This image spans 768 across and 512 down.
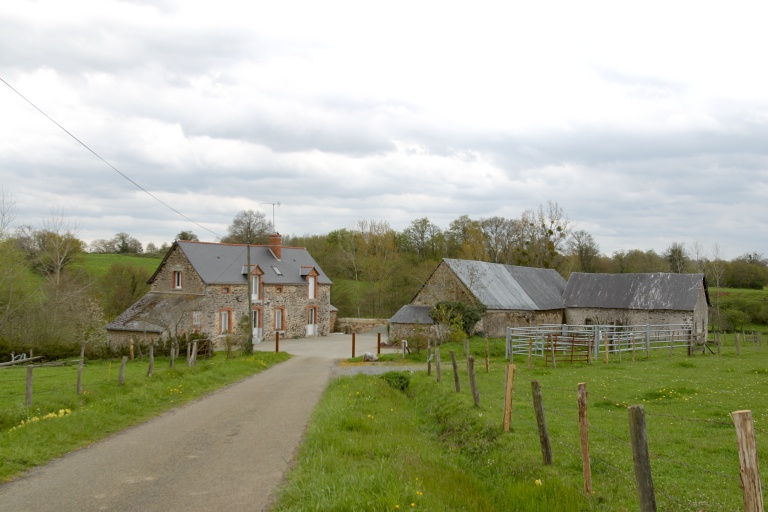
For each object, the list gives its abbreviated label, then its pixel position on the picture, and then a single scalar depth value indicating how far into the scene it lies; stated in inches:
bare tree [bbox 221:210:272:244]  2709.2
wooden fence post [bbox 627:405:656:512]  226.7
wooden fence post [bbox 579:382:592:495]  283.0
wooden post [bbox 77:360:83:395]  566.6
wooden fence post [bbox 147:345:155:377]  721.0
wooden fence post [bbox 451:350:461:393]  617.6
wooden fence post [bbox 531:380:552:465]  330.3
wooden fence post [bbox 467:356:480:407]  515.5
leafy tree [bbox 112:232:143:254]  3038.9
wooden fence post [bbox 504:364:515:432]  409.4
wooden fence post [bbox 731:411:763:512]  180.4
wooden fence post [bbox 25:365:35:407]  503.8
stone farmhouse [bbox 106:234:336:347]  1454.2
